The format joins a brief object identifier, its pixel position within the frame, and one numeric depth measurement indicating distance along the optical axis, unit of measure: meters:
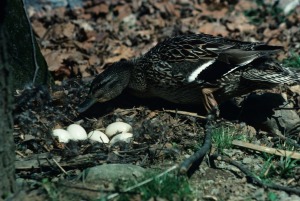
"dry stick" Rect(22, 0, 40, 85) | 6.67
